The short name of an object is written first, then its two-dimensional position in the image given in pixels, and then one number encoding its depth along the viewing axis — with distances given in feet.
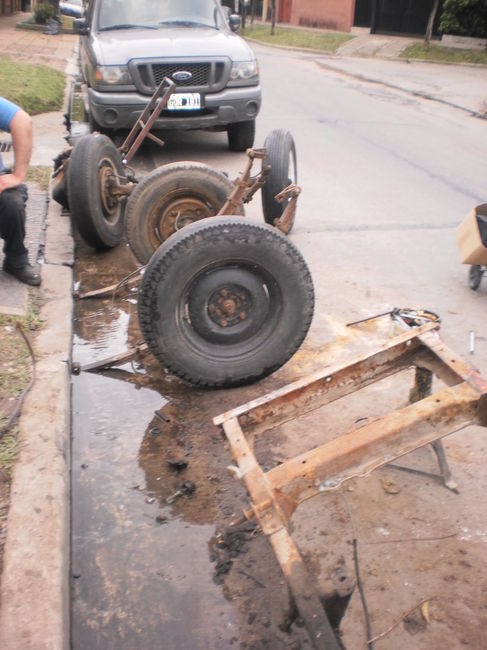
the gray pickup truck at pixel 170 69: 29.63
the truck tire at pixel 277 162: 19.77
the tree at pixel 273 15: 105.40
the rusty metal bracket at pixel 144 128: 22.22
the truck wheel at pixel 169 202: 17.53
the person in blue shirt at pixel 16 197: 15.92
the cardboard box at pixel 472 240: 17.35
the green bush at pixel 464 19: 84.12
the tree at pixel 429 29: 82.02
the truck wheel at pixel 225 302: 12.67
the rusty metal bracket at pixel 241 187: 15.70
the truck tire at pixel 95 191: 19.17
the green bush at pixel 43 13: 90.33
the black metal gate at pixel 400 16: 101.19
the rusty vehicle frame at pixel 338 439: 7.38
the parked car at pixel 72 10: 38.94
